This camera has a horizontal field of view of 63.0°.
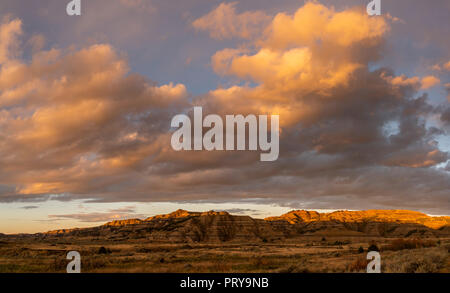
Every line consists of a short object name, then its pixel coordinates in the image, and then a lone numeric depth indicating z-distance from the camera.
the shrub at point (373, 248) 45.12
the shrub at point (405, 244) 46.19
